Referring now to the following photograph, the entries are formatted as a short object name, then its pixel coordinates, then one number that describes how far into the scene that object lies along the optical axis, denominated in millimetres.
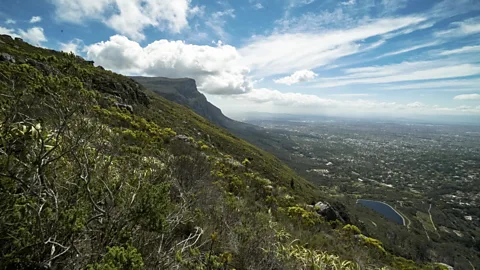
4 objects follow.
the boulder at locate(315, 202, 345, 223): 14944
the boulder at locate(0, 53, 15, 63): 21930
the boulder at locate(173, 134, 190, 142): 15859
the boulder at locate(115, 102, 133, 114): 20048
